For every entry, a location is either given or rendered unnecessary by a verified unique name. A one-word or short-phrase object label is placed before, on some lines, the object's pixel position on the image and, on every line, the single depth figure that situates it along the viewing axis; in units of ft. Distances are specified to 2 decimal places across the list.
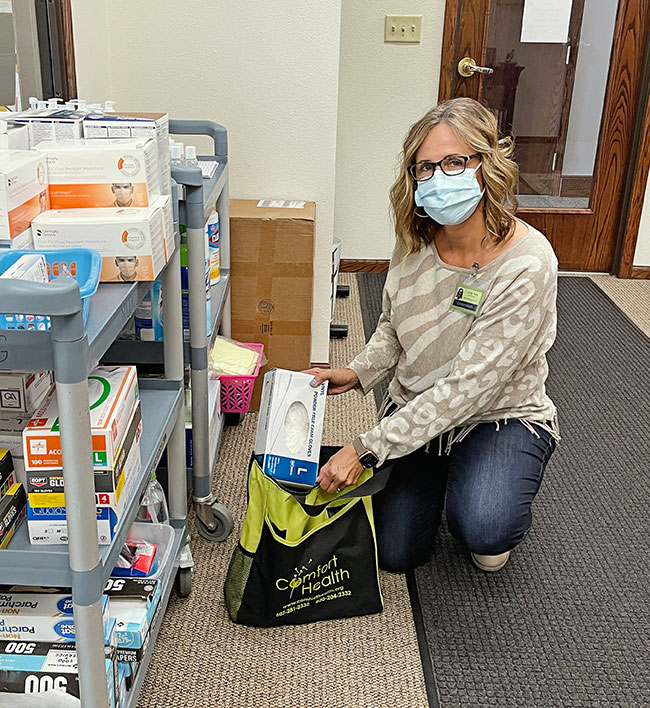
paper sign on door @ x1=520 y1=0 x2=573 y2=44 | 12.28
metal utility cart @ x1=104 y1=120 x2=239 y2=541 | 5.53
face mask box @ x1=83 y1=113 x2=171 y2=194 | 4.69
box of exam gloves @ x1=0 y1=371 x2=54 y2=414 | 3.94
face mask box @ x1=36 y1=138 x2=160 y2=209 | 4.18
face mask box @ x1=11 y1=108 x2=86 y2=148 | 4.50
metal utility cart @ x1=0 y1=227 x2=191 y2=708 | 3.08
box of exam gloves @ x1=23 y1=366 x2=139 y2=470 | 3.59
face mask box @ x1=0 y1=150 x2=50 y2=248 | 3.68
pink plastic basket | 7.77
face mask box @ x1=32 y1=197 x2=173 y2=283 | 3.99
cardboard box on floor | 8.33
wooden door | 12.30
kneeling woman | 5.60
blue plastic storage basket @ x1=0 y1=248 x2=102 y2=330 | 3.43
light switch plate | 12.06
